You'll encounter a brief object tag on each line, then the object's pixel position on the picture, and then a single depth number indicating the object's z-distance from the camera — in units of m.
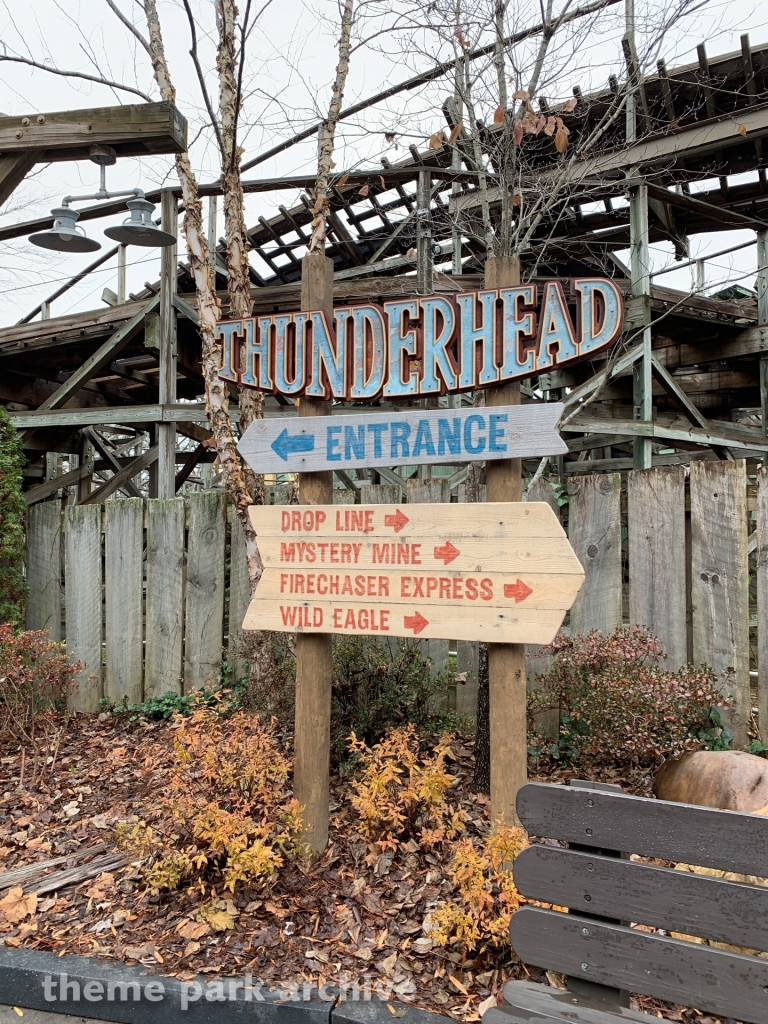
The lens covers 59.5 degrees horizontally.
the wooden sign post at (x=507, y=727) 3.20
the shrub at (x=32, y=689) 4.97
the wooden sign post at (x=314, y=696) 3.56
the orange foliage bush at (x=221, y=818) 3.18
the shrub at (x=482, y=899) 2.72
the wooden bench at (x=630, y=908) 1.80
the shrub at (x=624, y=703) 3.72
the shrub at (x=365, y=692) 4.40
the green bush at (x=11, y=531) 5.60
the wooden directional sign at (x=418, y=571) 3.08
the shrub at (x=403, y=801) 3.39
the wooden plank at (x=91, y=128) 4.28
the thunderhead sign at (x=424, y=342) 3.06
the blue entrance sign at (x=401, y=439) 3.12
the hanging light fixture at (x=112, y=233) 5.37
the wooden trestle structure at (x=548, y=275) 7.81
